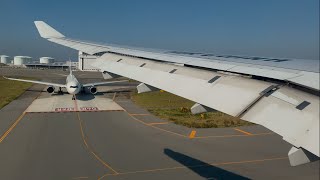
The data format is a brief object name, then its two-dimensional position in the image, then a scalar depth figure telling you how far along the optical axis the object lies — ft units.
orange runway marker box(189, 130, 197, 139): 61.92
